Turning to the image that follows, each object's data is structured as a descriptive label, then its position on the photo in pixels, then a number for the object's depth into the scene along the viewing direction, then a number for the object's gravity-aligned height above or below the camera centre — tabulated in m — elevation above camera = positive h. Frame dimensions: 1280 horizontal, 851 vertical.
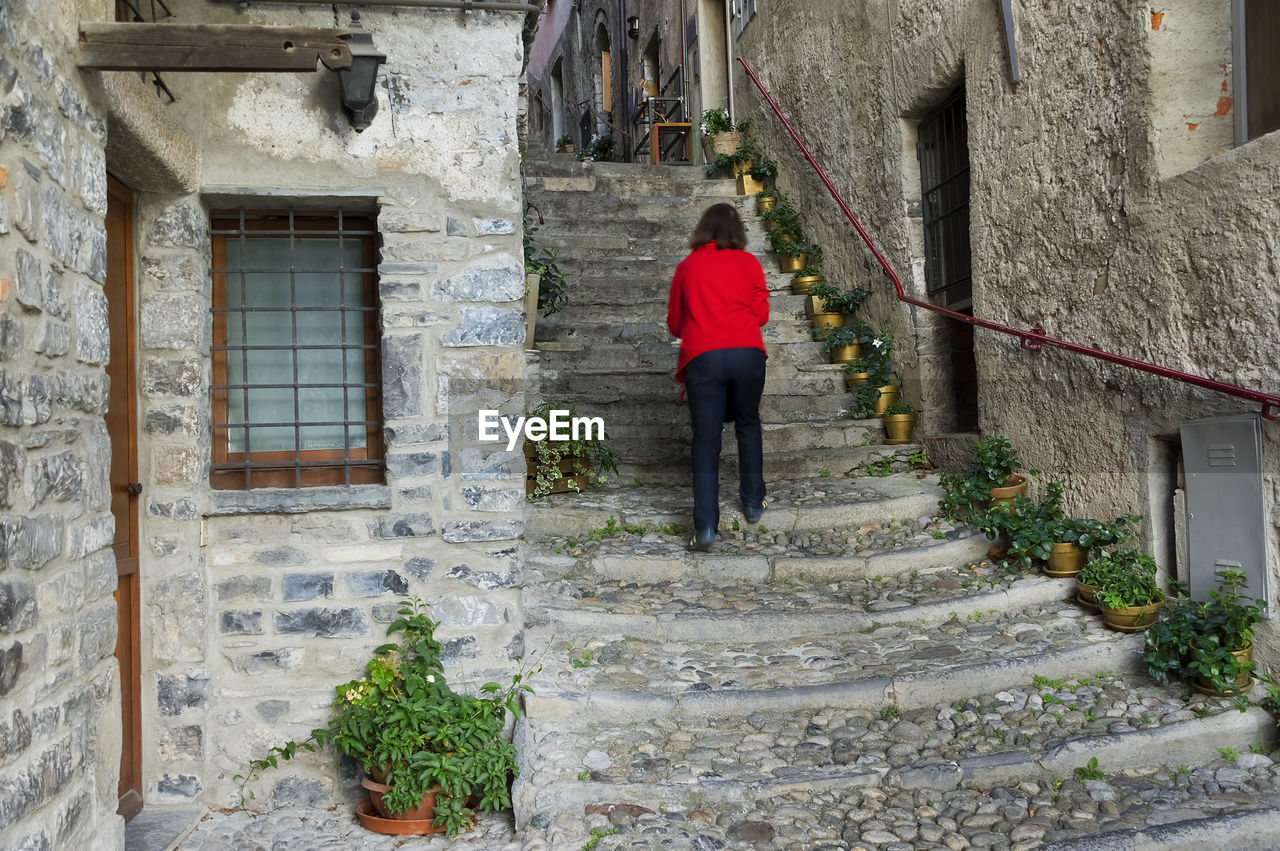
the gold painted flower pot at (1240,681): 3.41 -0.84
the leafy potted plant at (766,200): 8.38 +2.00
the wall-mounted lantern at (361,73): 3.25 +1.23
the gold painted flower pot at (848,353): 6.62 +0.58
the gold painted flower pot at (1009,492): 4.82 -0.26
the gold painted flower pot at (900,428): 5.90 +0.07
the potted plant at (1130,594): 3.84 -0.61
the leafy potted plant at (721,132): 9.34 +2.93
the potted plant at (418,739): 3.25 -0.94
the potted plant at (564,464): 5.53 -0.08
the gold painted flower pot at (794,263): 7.73 +1.37
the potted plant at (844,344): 6.62 +0.64
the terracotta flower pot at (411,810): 3.27 -1.13
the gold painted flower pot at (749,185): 8.75 +2.22
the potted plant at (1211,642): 3.41 -0.72
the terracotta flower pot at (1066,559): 4.32 -0.52
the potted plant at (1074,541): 4.23 -0.44
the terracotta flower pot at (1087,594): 4.05 -0.64
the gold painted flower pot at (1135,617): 3.83 -0.69
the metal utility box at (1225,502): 3.50 -0.25
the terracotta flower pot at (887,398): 6.14 +0.26
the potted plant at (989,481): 4.86 -0.21
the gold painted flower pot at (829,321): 6.95 +0.83
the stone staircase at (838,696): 3.04 -0.90
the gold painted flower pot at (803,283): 7.35 +1.15
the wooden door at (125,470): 3.25 -0.03
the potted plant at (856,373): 6.39 +0.43
